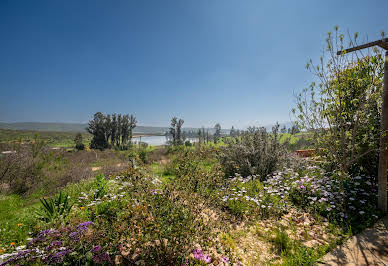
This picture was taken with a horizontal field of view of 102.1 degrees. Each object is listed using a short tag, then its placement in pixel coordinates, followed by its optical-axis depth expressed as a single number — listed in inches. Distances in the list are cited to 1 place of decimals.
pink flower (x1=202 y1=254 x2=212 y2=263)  74.7
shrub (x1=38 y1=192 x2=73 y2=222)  115.0
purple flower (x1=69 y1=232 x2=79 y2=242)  75.8
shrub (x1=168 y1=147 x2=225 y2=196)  94.8
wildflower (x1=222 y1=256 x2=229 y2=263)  76.2
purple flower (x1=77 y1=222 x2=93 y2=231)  79.7
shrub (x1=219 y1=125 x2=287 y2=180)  202.1
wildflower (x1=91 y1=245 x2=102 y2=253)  72.1
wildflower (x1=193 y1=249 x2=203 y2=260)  75.9
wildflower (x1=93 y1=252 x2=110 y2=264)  70.4
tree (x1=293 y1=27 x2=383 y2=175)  117.5
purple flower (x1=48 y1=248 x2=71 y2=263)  68.1
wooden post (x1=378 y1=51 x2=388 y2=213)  109.1
